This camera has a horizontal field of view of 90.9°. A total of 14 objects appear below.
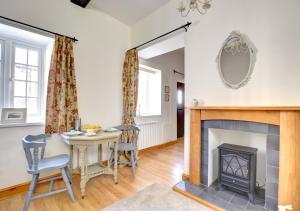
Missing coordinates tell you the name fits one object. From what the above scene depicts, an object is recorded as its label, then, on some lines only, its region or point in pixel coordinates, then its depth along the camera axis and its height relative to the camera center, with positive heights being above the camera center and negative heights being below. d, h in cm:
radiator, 358 -73
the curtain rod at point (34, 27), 191 +110
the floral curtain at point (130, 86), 307 +41
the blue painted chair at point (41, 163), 158 -72
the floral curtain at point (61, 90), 221 +23
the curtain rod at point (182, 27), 229 +126
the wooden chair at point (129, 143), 255 -72
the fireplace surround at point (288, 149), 139 -40
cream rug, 166 -115
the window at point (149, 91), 397 +40
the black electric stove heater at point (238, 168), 173 -76
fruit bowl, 212 -35
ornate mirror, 176 +60
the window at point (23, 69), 209 +53
